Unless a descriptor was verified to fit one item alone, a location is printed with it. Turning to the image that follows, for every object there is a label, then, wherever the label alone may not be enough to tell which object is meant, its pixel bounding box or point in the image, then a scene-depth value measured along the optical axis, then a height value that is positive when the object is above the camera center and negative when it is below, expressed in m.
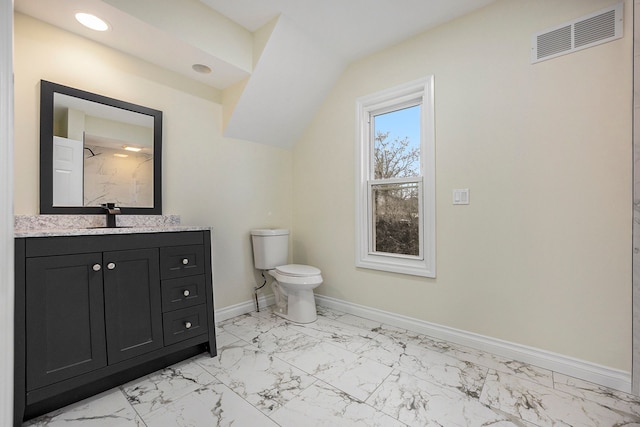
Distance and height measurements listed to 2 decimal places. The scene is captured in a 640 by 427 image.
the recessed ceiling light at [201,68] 2.22 +1.18
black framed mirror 1.70 +0.42
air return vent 1.57 +1.06
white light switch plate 2.06 +0.12
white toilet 2.48 -0.57
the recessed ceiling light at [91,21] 1.66 +1.19
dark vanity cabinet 1.29 -0.53
